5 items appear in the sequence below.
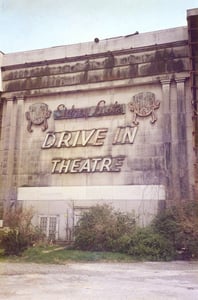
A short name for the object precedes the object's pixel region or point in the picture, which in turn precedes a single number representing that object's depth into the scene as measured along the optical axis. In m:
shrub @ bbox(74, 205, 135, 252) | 15.52
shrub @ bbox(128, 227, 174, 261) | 14.23
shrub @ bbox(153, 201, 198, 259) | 14.75
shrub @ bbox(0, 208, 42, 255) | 14.63
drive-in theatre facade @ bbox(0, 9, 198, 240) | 18.25
